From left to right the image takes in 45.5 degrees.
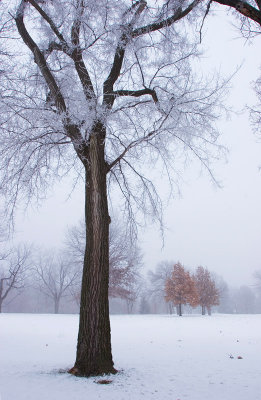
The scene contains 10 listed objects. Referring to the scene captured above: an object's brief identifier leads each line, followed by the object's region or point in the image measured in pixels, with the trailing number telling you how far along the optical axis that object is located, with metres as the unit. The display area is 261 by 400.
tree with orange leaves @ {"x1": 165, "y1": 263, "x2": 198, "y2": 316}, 35.66
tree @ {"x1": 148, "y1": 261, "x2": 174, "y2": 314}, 52.97
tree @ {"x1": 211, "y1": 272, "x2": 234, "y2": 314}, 81.22
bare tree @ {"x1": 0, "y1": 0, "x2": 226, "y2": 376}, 6.40
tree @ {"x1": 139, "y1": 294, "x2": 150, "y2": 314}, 51.78
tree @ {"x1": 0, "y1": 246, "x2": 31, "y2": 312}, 36.36
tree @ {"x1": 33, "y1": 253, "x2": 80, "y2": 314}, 48.84
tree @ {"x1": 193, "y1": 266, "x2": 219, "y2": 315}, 42.19
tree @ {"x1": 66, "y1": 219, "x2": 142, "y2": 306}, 27.34
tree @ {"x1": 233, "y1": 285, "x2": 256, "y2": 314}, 102.75
